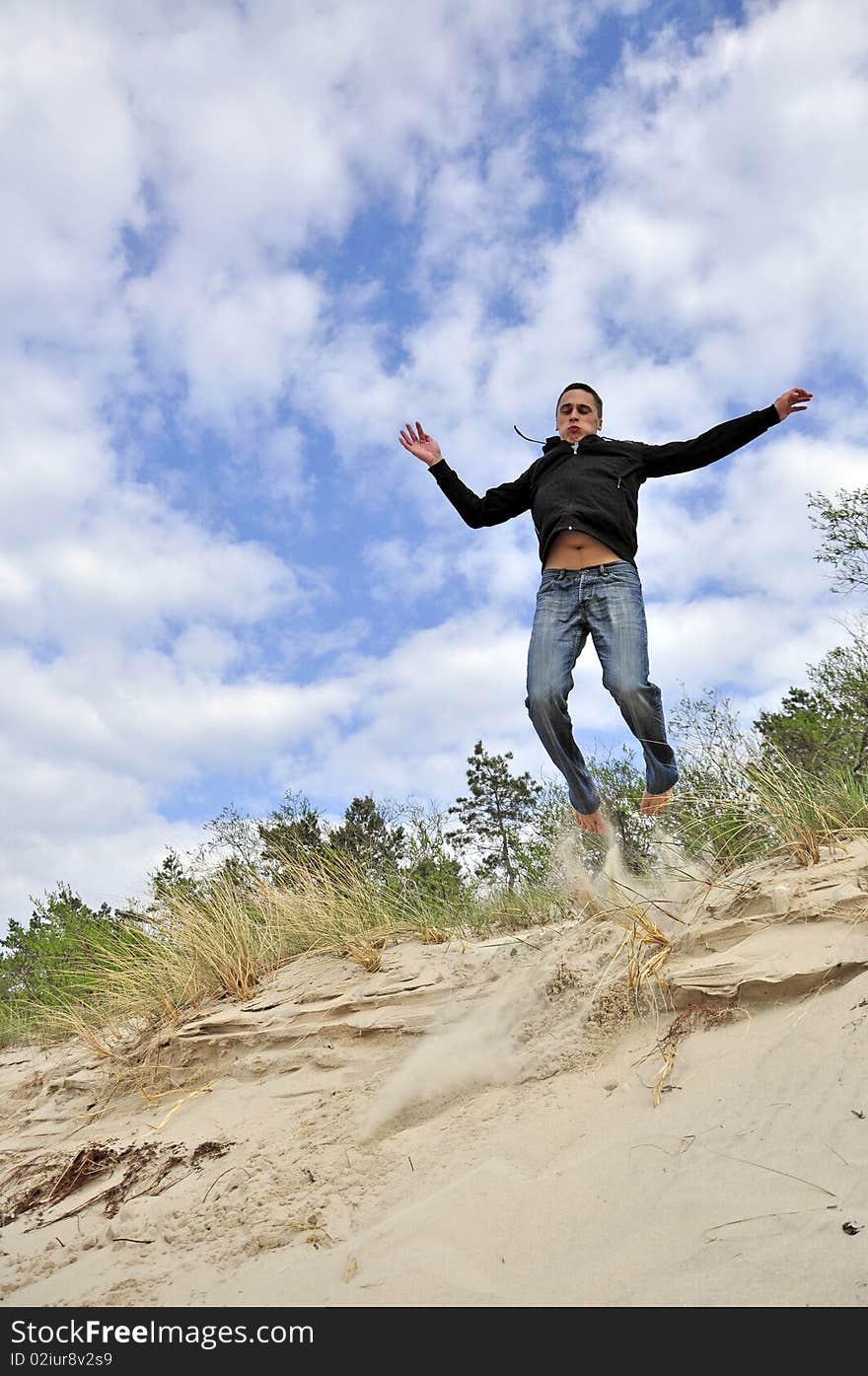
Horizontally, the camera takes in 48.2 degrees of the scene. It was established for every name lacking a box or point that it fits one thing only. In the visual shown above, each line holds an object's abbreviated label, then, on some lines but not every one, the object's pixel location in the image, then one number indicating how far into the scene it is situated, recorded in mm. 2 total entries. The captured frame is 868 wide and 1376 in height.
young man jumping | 4527
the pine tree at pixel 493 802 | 13180
